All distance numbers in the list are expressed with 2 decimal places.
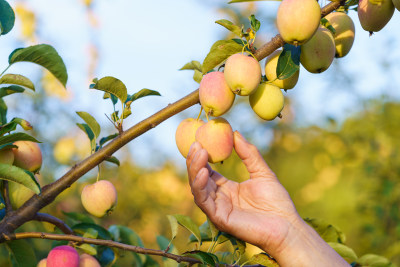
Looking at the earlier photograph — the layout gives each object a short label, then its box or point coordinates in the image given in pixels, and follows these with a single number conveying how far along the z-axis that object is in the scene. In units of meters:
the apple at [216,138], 0.82
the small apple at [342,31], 0.89
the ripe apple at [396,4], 0.76
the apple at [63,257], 0.92
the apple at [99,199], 1.01
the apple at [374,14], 0.80
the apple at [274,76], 0.84
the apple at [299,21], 0.74
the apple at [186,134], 0.88
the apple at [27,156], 0.96
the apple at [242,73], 0.75
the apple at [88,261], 0.96
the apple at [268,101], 0.81
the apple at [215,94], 0.79
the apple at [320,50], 0.82
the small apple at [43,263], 0.98
